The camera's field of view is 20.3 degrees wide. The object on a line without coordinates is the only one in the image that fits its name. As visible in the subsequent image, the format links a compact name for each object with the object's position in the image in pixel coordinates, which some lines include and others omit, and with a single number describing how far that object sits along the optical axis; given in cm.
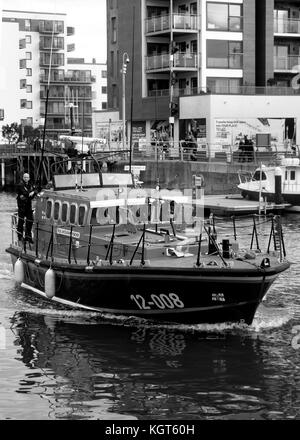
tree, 8453
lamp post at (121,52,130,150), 5603
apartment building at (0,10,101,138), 9494
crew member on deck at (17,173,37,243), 2147
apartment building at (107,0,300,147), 5528
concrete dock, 3816
